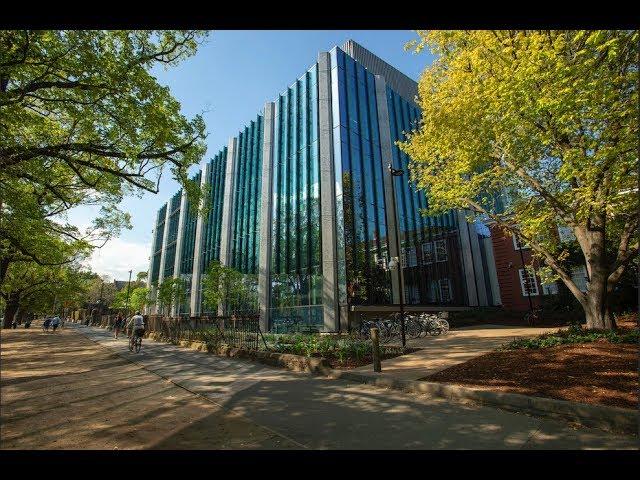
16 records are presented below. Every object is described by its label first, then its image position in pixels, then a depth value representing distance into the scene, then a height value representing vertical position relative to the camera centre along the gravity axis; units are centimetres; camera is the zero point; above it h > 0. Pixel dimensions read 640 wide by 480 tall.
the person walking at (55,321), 3699 +24
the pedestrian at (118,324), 2553 -17
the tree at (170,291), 2766 +240
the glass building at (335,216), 2150 +792
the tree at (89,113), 804 +606
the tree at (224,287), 2317 +238
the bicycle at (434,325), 1841 -53
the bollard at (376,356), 841 -98
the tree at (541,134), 830 +538
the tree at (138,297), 4388 +320
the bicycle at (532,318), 2117 -30
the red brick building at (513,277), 2898 +337
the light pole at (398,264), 1257 +216
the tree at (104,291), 9412 +980
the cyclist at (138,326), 1607 -22
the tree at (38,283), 3172 +450
